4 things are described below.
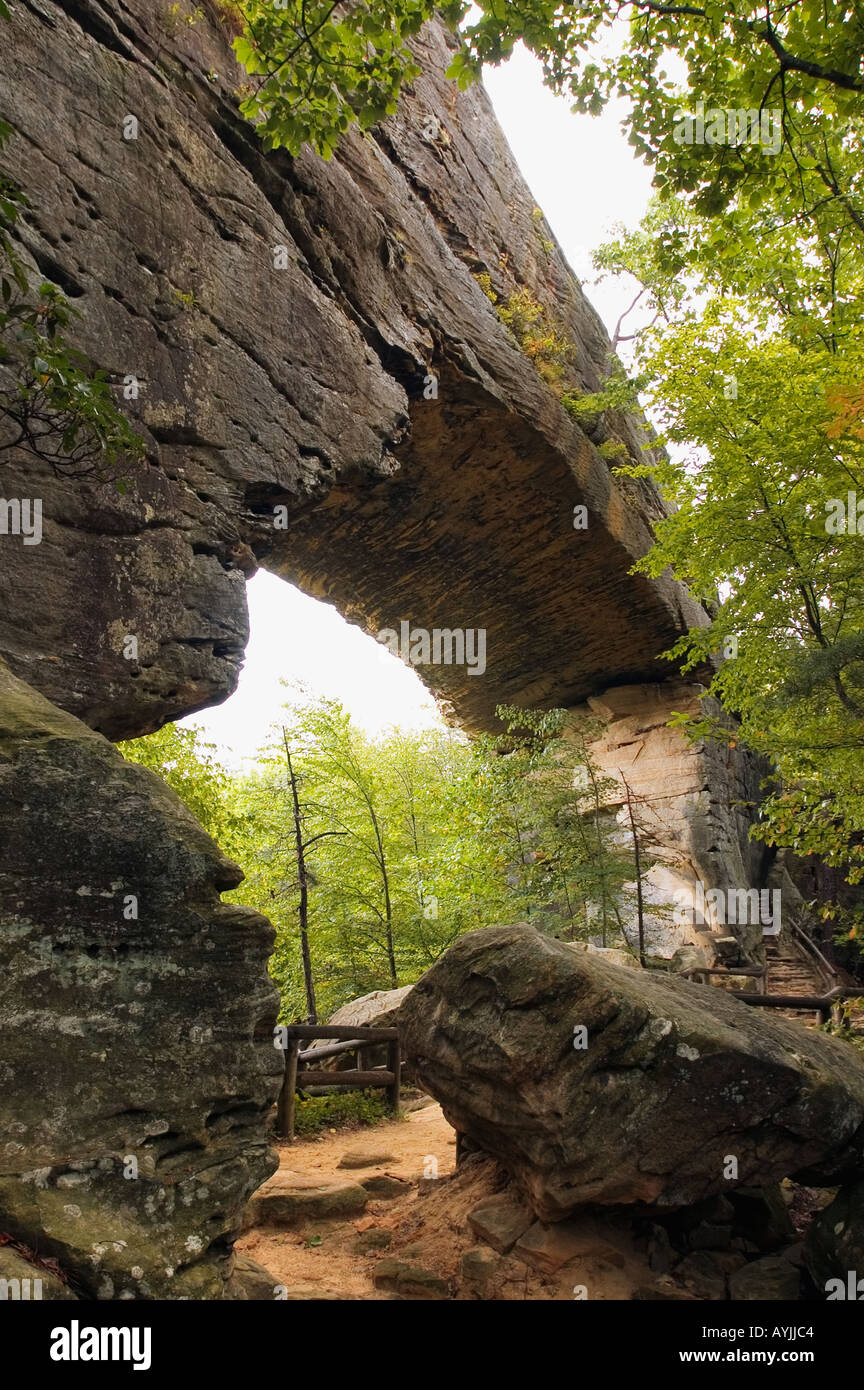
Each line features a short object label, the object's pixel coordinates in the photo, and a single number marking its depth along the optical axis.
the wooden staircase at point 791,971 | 15.25
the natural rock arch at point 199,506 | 3.18
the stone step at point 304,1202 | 5.83
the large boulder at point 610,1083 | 4.89
